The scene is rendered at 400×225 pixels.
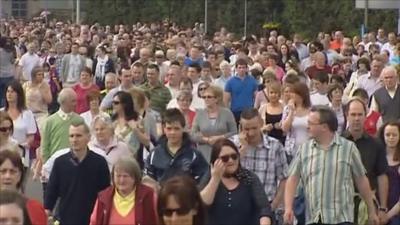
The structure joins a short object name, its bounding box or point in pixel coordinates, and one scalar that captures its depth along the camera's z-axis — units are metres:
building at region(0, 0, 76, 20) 75.69
